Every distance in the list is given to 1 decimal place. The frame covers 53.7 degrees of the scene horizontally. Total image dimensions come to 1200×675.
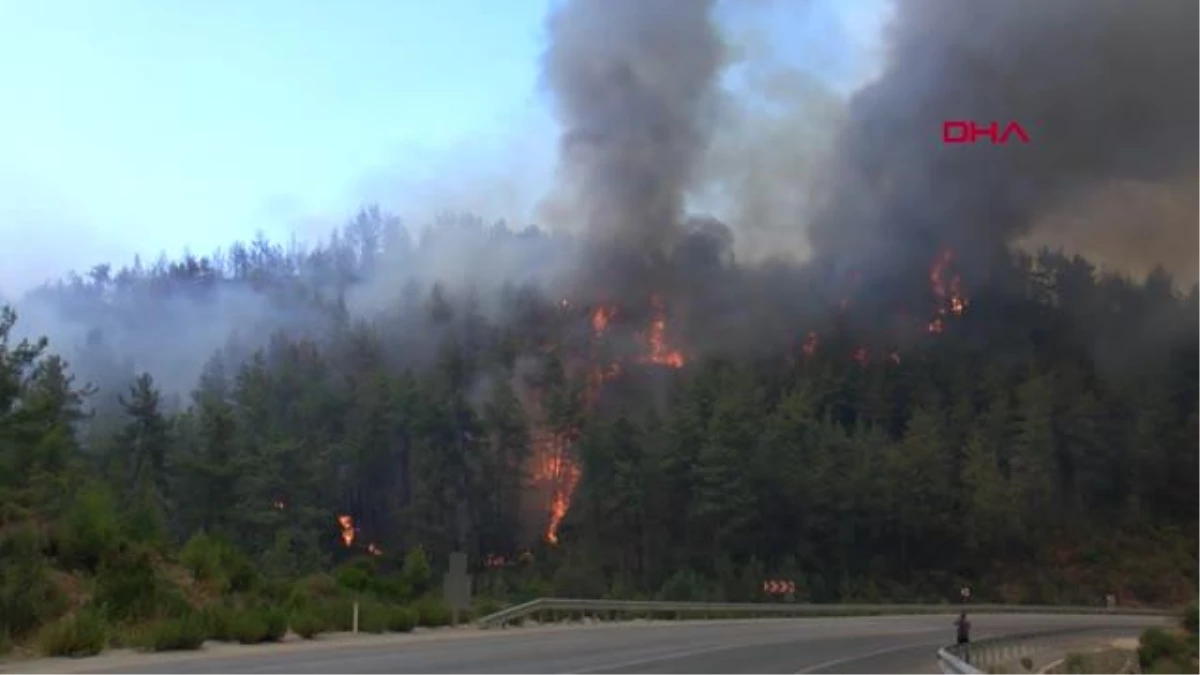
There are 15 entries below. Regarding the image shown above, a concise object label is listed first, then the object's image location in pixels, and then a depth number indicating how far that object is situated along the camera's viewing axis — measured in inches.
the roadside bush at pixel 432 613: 1160.2
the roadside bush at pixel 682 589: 2583.7
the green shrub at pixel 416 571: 1619.8
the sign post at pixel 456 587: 1189.7
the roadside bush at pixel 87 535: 968.3
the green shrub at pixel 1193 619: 1324.2
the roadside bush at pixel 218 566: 1075.3
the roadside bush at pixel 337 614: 1009.5
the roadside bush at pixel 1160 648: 1157.1
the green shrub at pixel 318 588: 1155.6
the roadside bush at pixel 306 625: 937.5
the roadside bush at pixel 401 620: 1074.5
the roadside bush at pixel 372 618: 1043.3
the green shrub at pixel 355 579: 1322.6
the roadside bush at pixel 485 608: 1302.9
